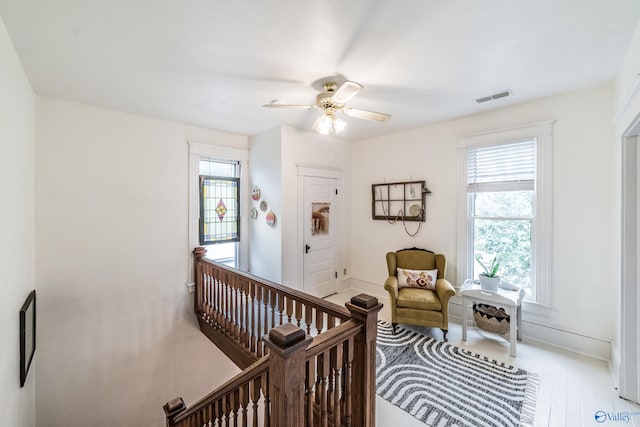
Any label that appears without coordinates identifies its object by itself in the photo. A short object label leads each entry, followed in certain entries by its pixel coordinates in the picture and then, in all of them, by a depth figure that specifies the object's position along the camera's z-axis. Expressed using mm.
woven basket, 2838
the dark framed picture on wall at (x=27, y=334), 2052
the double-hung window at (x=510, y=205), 2887
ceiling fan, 2301
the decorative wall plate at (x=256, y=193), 4059
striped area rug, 1975
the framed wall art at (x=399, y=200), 3873
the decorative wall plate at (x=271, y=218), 3777
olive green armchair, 2988
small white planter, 2896
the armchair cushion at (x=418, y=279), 3375
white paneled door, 4074
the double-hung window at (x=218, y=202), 3652
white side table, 2689
